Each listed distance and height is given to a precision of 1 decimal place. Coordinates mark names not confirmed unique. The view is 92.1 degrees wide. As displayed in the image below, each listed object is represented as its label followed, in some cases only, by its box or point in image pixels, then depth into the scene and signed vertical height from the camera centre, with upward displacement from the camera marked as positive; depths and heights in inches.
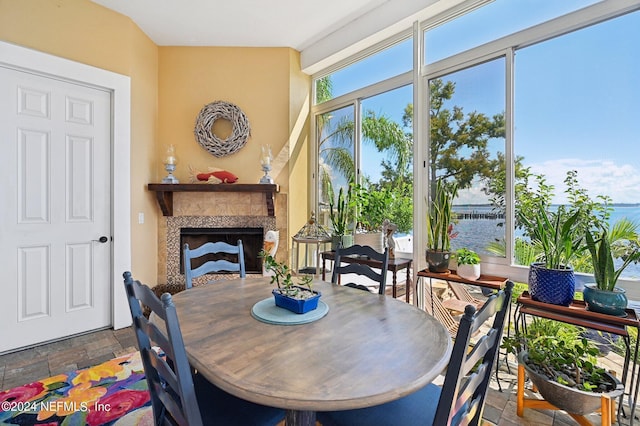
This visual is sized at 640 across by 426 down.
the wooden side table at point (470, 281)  86.4 -20.0
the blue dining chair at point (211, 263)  80.4 -13.9
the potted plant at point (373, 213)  116.6 -0.4
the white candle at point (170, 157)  138.9 +25.3
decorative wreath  145.2 +39.6
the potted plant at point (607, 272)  65.9 -13.0
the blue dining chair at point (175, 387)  34.4 -22.1
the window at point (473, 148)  95.3 +21.3
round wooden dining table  32.4 -18.4
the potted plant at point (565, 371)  62.9 -35.3
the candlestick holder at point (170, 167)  138.1 +20.2
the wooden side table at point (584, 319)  62.7 -23.5
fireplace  147.4 -10.9
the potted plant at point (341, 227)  125.0 -6.2
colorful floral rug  69.0 -46.1
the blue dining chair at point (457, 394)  31.3 -20.9
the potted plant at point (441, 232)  98.7 -6.5
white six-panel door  100.0 +1.2
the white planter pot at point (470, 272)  90.7 -17.6
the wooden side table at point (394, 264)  104.9 -18.6
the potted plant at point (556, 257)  72.3 -10.9
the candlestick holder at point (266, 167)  141.2 +20.6
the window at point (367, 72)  120.7 +61.7
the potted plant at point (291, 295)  53.1 -15.0
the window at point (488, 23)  84.7 +58.1
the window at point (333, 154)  142.6 +28.2
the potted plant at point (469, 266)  90.8 -15.8
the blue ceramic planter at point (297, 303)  52.8 -16.0
